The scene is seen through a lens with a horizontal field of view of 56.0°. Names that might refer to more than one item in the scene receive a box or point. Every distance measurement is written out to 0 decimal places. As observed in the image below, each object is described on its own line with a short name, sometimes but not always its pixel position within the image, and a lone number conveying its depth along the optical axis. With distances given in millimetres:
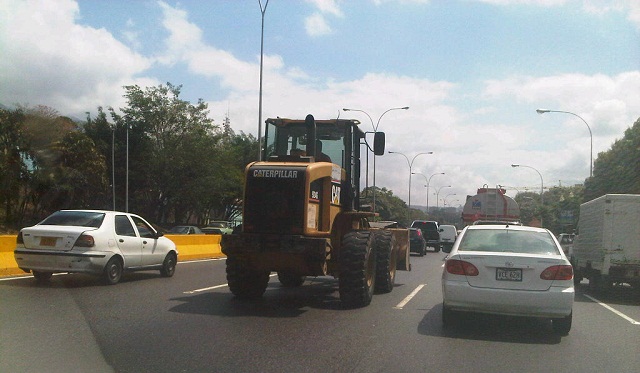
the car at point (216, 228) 37072
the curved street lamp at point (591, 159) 33150
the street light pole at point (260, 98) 27984
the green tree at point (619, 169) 39719
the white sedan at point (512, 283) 8211
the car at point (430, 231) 39562
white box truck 13945
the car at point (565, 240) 24347
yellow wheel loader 10055
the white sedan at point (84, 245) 11641
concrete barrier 21620
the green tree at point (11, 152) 36375
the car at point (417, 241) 31891
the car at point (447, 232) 42469
